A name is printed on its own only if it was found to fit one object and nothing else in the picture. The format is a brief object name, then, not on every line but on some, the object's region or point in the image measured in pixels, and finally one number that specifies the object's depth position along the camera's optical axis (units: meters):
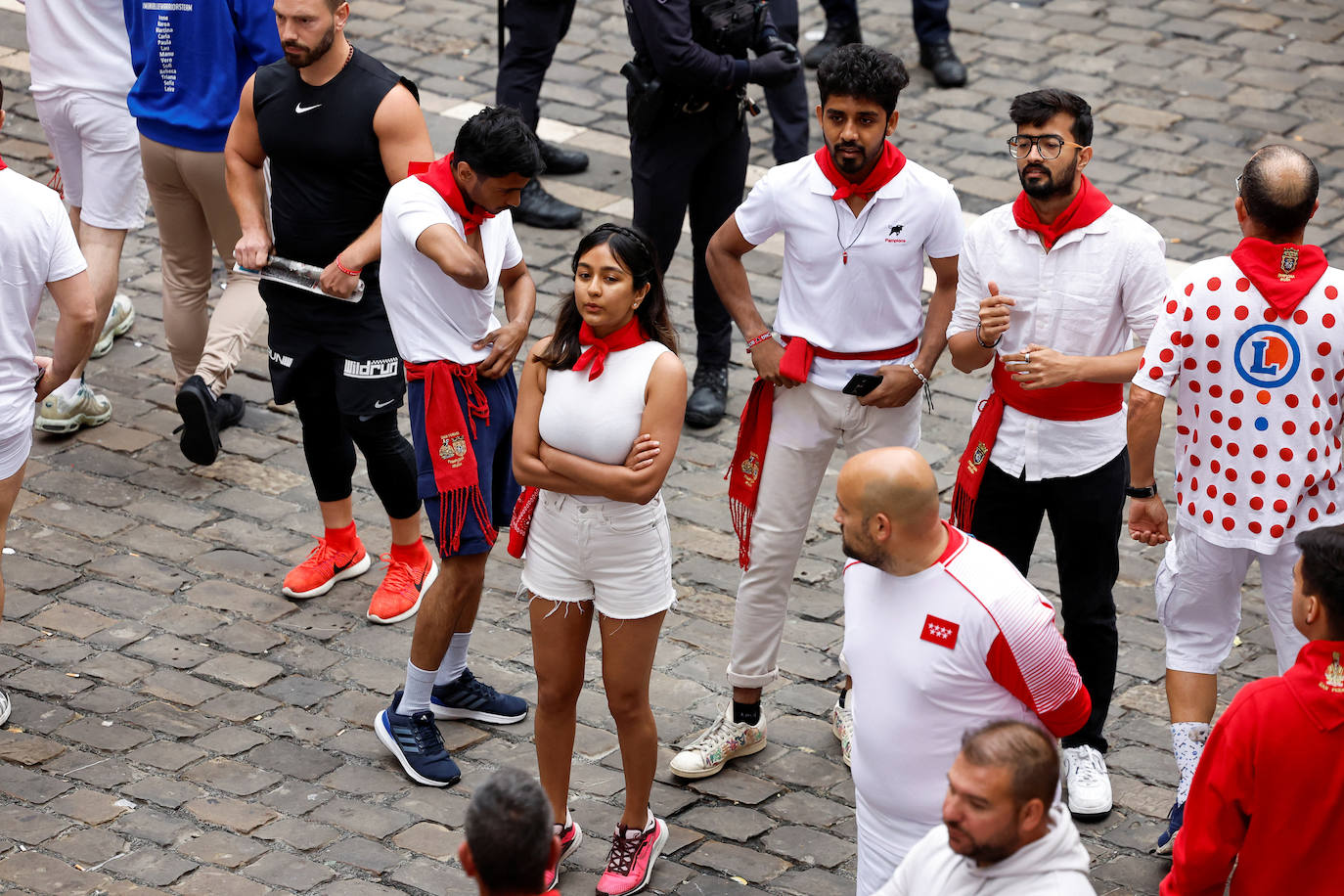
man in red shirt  7.09
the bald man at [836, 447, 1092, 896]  7.47
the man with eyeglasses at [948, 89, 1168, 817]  9.70
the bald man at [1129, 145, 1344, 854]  9.06
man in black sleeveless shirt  11.42
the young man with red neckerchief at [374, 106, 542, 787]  10.14
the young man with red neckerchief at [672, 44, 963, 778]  10.27
